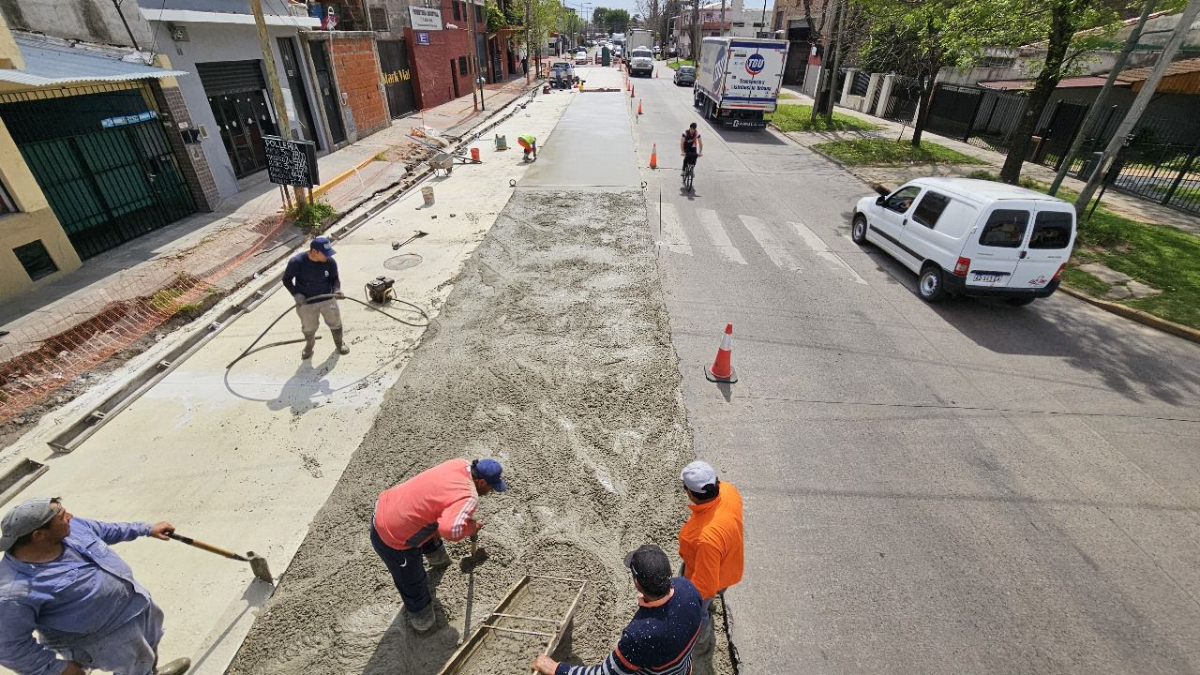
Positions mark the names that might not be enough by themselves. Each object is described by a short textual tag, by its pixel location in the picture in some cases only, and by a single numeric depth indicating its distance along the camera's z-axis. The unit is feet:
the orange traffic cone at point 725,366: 22.76
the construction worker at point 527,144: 60.23
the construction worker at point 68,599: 9.43
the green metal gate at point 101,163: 31.53
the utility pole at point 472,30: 98.32
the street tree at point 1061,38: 37.73
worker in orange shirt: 11.50
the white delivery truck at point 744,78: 73.15
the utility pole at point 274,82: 36.58
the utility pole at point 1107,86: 35.45
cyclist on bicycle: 47.67
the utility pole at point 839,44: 74.95
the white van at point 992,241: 26.73
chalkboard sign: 37.70
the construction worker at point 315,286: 22.34
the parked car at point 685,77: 146.72
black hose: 23.30
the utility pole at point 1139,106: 31.17
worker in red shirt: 11.67
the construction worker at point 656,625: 9.41
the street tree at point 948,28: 40.75
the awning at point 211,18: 38.37
